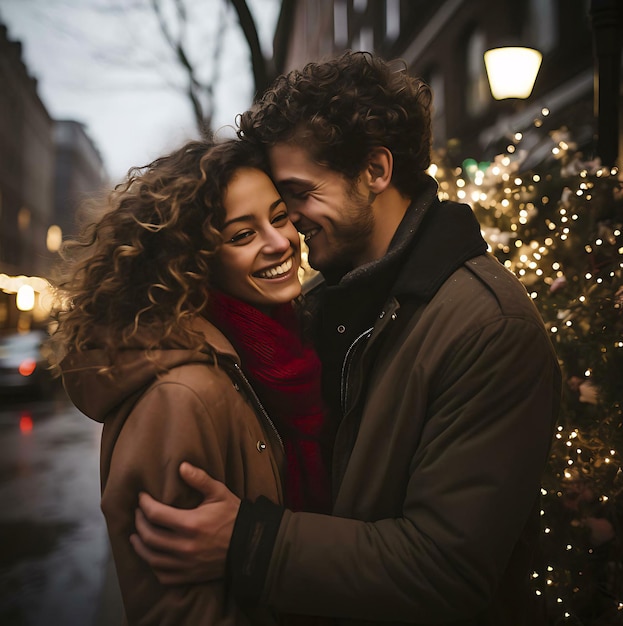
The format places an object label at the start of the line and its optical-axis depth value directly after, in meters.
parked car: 14.55
